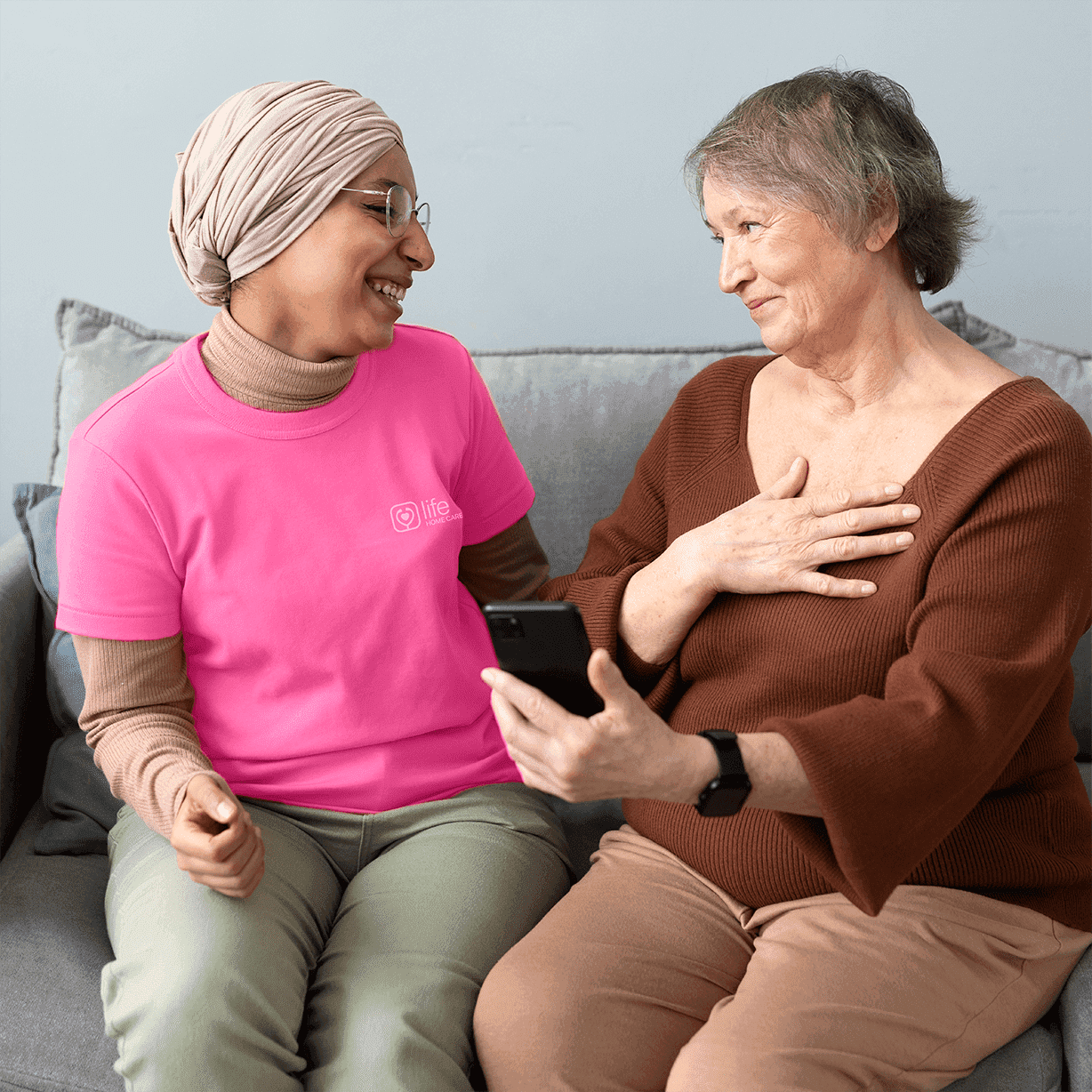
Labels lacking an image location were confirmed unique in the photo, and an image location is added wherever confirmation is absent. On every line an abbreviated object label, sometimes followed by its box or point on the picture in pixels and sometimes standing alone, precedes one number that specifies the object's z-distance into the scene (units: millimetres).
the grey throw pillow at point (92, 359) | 1676
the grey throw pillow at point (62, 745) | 1480
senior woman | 1004
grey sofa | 1222
